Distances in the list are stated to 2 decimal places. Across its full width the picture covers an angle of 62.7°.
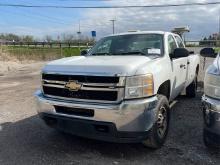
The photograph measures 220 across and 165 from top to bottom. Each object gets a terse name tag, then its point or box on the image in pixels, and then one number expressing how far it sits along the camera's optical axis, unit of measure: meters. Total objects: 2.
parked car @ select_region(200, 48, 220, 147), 2.13
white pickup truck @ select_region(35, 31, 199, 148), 2.28
